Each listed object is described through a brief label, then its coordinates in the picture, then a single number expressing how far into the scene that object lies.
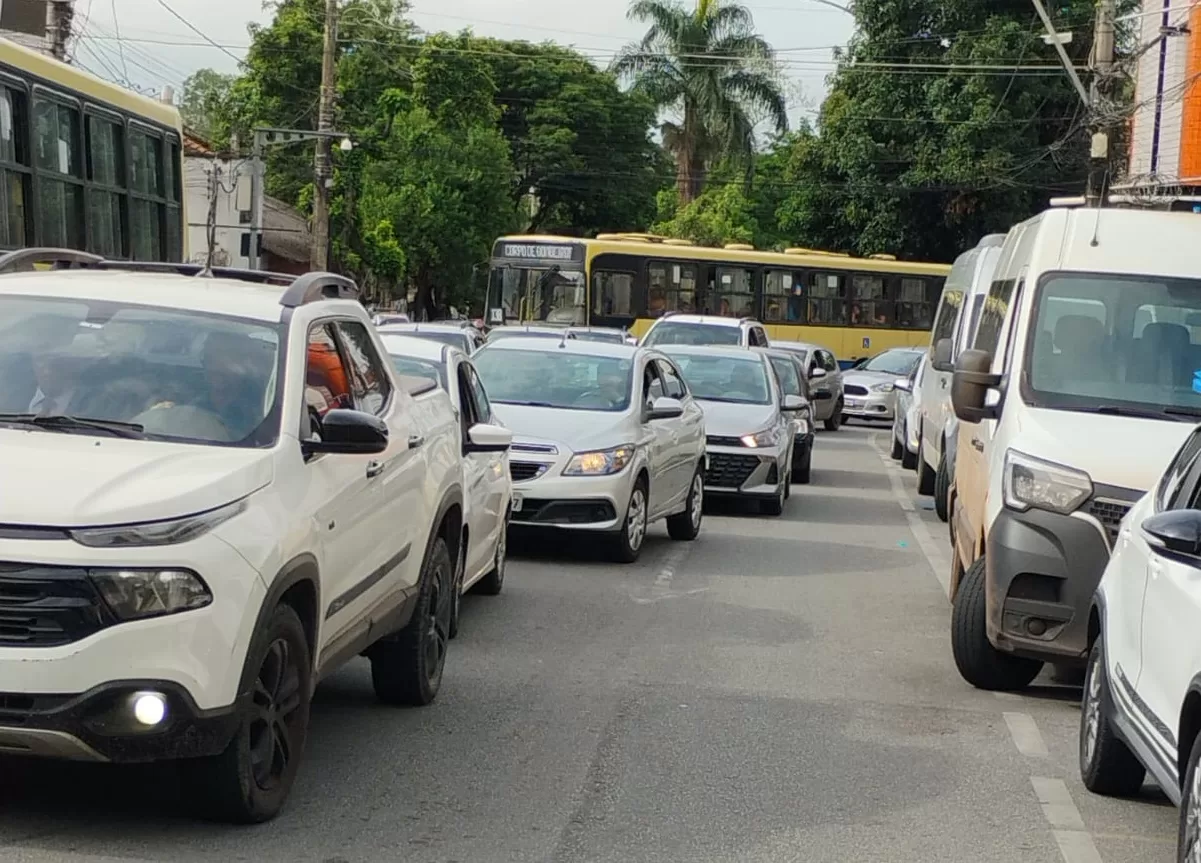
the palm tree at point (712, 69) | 58.66
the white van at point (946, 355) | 17.03
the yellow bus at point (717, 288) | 38.44
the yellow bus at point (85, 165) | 12.80
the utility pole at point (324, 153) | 37.69
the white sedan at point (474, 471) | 10.49
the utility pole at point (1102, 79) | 27.16
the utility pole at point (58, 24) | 28.88
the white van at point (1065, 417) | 8.39
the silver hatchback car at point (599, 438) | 13.26
